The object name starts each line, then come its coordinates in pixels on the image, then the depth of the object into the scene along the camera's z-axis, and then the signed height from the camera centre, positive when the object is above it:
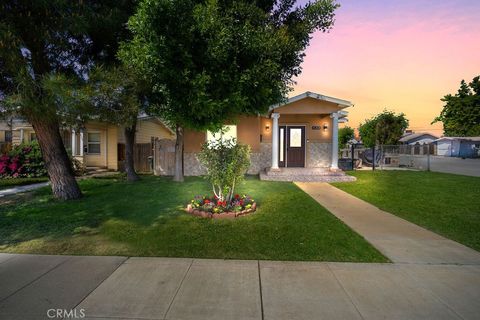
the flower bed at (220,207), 6.16 -1.28
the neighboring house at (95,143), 16.12 +0.64
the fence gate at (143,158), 15.95 -0.27
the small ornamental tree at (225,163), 6.53 -0.23
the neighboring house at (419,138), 58.66 +3.54
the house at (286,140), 13.90 +0.74
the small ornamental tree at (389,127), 28.10 +2.79
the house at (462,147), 41.04 +1.24
